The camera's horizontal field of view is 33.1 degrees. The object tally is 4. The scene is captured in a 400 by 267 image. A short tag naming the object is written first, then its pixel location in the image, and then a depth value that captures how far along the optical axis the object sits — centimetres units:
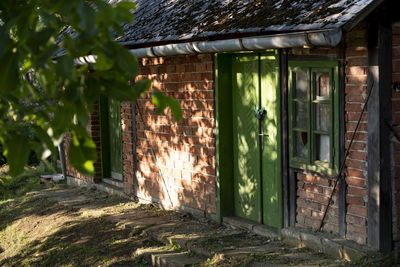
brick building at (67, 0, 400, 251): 644
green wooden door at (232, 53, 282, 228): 792
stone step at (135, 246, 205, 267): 759
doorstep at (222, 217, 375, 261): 667
